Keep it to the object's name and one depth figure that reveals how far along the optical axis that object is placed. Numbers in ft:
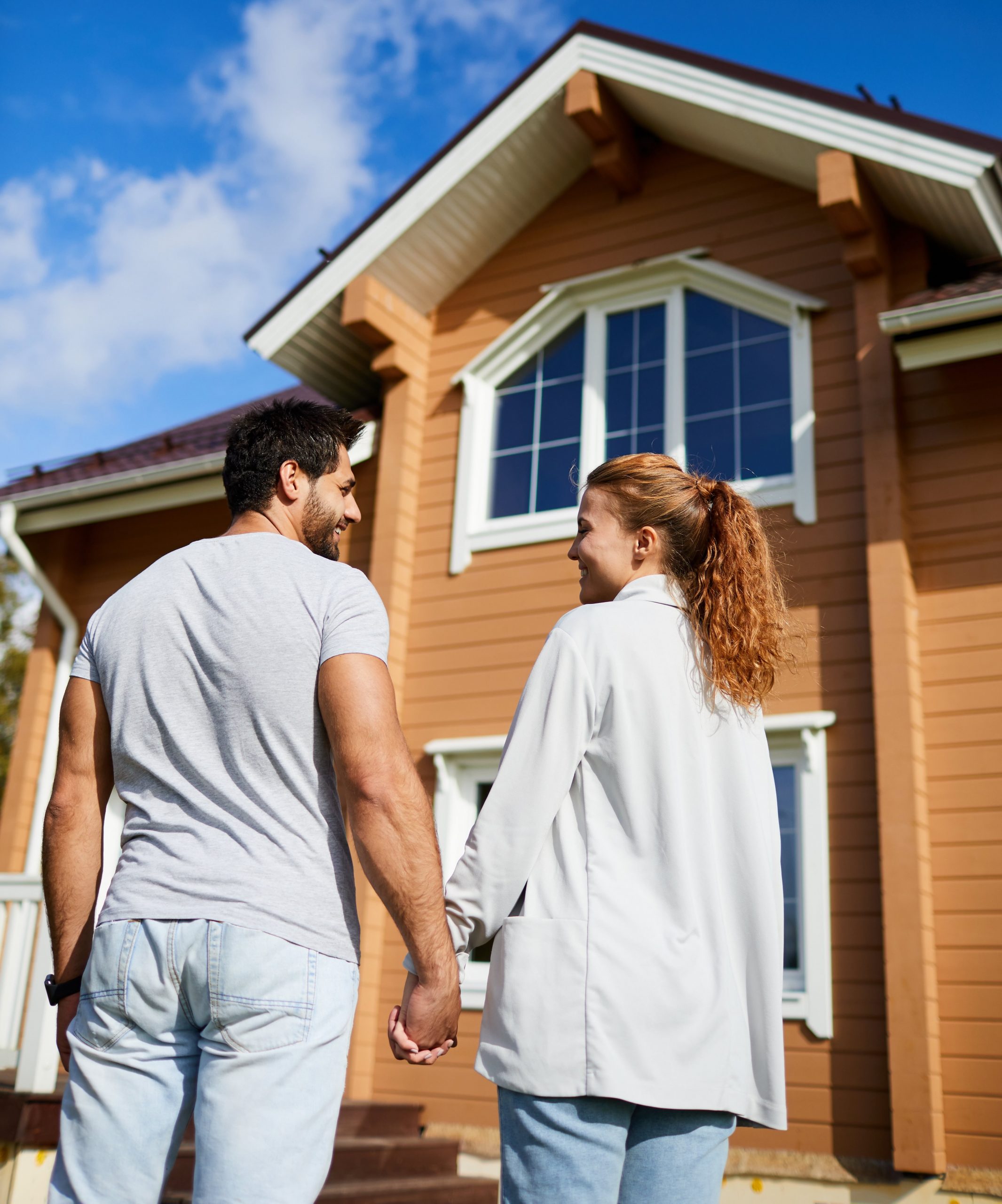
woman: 5.48
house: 18.39
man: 5.62
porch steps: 16.24
